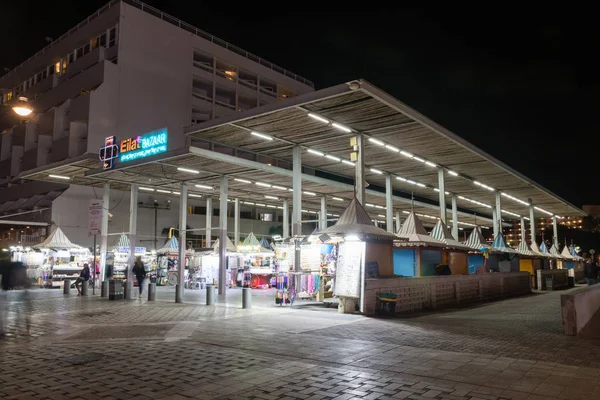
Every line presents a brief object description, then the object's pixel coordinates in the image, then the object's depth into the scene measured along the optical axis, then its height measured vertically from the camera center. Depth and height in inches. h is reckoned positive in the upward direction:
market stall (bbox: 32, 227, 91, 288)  1126.4 +1.3
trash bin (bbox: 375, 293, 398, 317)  564.1 -52.8
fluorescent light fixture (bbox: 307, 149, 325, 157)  857.5 +201.6
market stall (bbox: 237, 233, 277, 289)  1134.4 -8.0
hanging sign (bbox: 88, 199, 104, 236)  752.3 +69.1
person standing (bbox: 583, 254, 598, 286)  945.5 -26.8
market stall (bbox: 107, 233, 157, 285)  1212.5 +6.4
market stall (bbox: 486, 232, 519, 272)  1166.3 +5.8
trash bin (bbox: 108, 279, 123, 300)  785.7 -50.4
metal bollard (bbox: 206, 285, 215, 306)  695.1 -53.9
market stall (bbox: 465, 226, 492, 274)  1144.3 +22.3
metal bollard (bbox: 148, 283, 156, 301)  764.6 -52.1
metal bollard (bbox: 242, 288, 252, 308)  640.4 -52.3
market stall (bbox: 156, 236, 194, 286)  1221.1 -12.9
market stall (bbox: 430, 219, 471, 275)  955.3 +18.7
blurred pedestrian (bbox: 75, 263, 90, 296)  888.3 -33.9
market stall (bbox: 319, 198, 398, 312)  583.2 +9.7
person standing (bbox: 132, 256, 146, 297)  808.7 -18.5
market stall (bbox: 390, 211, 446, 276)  864.9 +14.9
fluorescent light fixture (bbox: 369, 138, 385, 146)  778.5 +200.6
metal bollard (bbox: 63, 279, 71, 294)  903.5 -49.6
